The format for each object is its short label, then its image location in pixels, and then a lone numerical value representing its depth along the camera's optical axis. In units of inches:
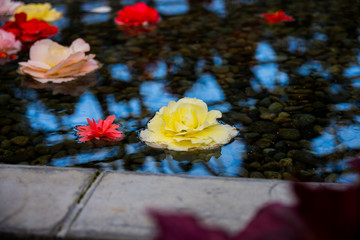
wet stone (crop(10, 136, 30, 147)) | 53.9
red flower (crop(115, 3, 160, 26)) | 68.7
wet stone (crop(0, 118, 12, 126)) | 55.4
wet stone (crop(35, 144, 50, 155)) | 53.2
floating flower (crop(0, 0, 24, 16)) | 71.0
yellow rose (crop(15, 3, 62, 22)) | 70.7
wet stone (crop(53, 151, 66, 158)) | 52.9
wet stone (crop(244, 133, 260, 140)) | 53.9
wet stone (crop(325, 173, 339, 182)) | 51.0
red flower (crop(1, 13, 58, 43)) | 65.8
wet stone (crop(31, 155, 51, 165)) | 52.5
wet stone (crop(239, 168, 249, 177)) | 51.5
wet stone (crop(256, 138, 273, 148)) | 53.3
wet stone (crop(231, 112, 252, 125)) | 55.1
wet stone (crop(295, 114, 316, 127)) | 54.7
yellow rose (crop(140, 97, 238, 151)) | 52.9
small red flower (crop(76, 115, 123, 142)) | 54.0
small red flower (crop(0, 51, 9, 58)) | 63.3
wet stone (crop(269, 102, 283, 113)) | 56.0
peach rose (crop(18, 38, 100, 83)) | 59.7
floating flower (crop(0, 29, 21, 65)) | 63.2
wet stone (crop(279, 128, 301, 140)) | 53.8
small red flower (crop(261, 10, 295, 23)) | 68.6
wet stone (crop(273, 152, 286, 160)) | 52.5
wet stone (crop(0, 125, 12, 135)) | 54.7
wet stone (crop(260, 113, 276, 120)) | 55.3
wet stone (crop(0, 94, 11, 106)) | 57.5
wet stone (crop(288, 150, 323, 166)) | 52.1
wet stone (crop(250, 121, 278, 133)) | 54.4
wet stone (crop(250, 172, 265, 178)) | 51.4
